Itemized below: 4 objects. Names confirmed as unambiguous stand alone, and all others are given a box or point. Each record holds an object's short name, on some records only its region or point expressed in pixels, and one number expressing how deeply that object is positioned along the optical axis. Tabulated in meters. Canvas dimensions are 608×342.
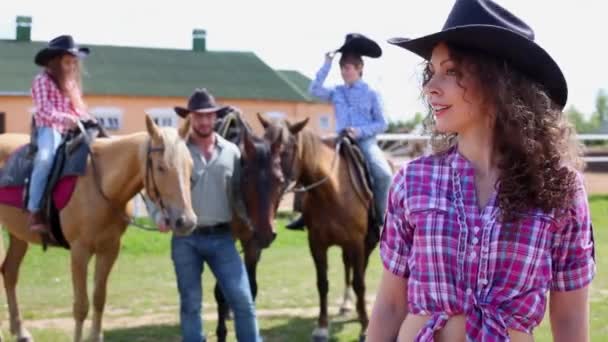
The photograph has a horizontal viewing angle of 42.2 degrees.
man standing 5.16
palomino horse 6.09
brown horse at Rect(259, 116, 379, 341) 7.09
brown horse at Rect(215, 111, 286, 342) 6.05
